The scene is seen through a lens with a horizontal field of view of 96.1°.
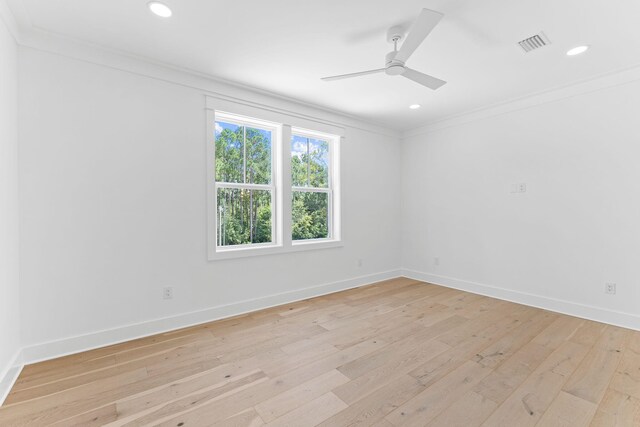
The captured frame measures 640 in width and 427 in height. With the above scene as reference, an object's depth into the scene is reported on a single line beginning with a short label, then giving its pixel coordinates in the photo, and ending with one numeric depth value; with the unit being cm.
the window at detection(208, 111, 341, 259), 330
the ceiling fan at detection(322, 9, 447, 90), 181
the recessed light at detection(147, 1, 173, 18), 196
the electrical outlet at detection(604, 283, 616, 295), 300
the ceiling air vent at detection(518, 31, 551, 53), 230
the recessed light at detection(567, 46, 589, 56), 248
